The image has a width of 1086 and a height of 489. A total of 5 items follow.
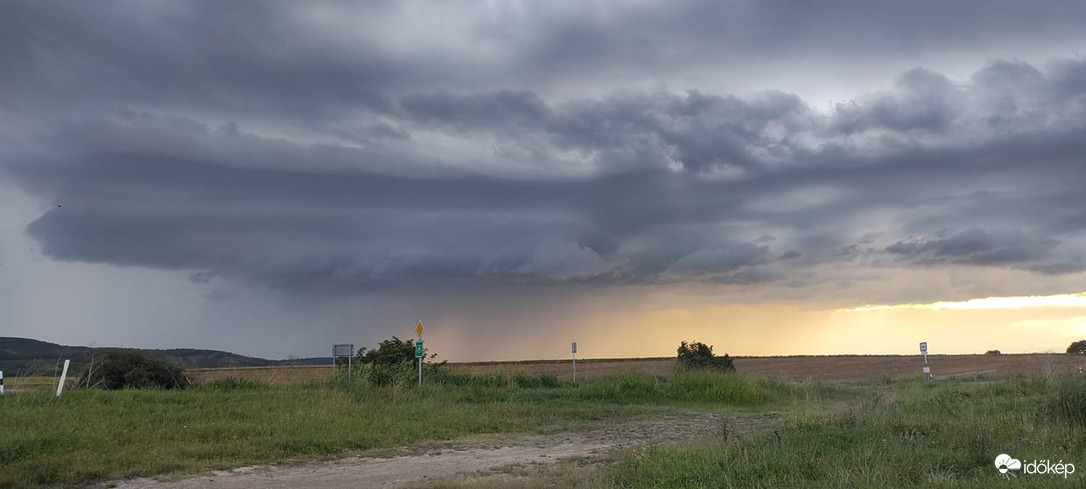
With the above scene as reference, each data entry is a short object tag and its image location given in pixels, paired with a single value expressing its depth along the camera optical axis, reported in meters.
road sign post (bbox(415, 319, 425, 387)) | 29.40
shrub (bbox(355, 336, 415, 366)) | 32.94
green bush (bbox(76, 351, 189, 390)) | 26.14
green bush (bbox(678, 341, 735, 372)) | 37.38
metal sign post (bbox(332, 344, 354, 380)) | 31.91
